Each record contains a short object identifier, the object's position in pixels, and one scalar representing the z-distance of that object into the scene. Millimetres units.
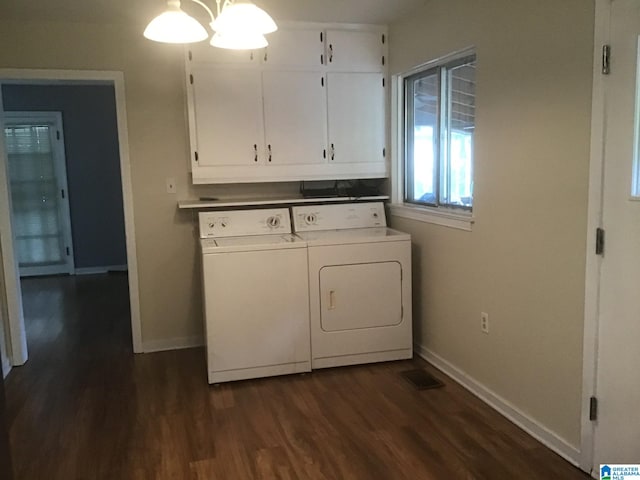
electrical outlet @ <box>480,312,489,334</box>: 3020
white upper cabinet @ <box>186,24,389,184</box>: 3672
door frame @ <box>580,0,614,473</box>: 2133
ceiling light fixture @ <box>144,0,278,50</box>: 1792
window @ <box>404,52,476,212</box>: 3266
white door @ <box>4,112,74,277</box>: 7023
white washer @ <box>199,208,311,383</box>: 3342
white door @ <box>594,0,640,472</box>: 2037
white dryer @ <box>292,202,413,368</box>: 3531
